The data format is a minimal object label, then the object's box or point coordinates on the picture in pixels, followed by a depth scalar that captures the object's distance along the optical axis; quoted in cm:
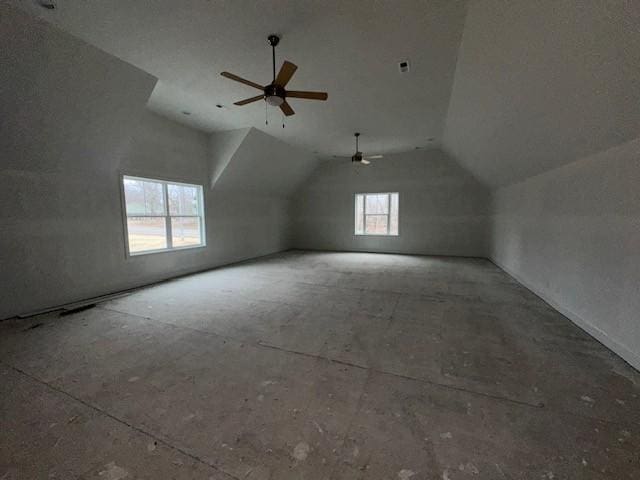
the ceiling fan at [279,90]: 244
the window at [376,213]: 818
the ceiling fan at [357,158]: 587
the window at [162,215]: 450
